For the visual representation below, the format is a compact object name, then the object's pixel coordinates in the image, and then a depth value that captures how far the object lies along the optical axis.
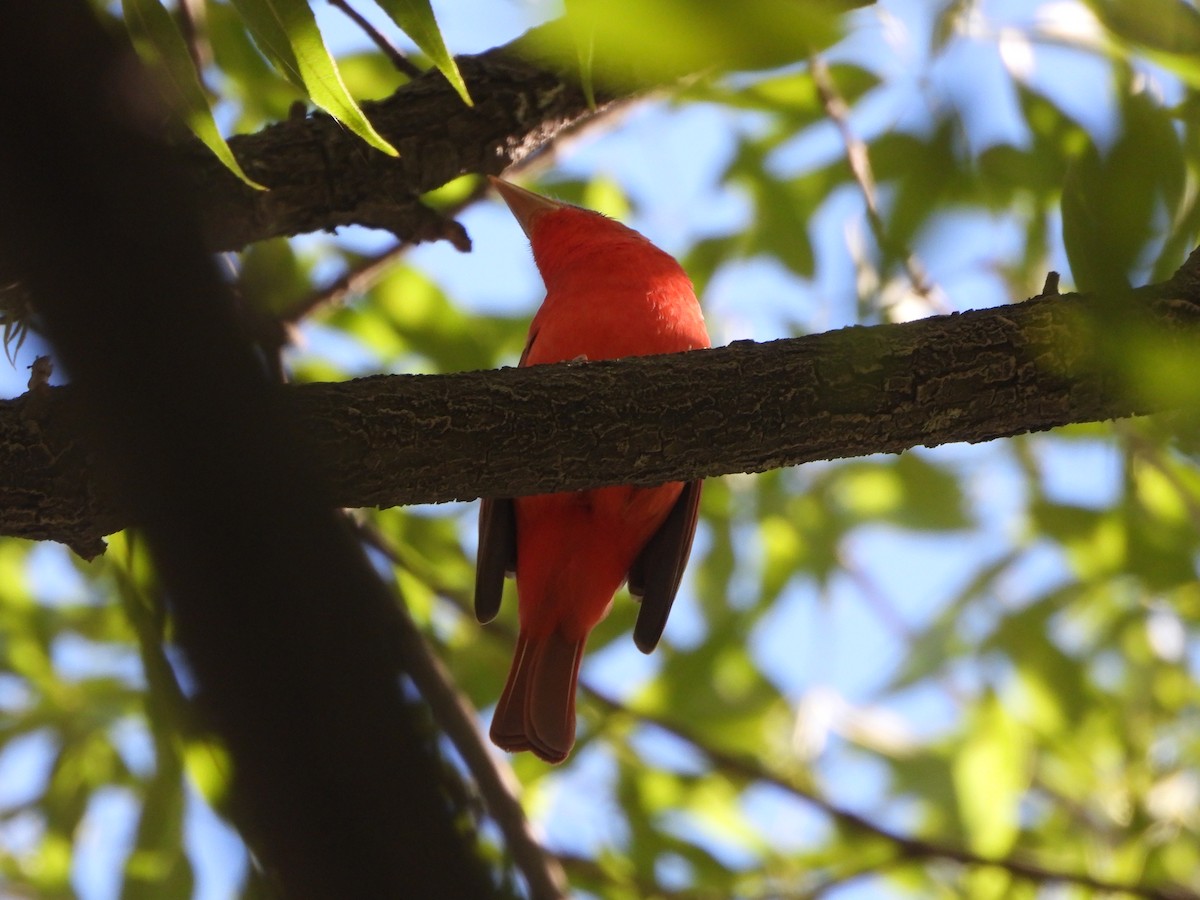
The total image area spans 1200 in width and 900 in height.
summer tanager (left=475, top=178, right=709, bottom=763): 7.16
